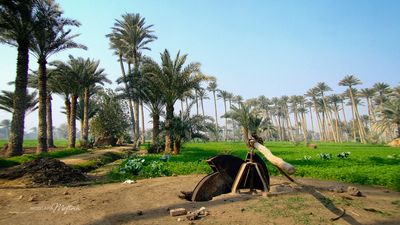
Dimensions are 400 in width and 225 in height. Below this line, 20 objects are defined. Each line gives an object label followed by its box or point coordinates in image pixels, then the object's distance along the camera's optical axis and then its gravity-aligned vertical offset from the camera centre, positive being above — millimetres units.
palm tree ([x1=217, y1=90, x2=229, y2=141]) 95375 +15797
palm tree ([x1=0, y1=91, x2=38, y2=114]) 35656 +6939
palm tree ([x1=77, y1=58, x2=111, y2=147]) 34875 +8883
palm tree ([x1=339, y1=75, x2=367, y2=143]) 66419 +11525
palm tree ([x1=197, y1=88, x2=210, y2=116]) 89175 +14092
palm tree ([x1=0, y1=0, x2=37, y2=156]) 20312 +6832
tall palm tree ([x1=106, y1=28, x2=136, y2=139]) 37938 +15263
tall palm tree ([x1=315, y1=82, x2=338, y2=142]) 81375 +13359
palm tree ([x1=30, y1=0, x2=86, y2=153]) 22688 +9559
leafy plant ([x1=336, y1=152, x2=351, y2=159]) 20378 -1158
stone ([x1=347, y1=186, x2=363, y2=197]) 8070 -1431
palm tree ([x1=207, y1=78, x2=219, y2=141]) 90612 +17358
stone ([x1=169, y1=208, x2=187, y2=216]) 6633 -1337
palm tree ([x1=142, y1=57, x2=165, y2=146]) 25886 +5269
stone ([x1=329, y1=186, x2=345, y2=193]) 8344 -1385
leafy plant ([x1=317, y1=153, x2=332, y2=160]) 19758 -1147
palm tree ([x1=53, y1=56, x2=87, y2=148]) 32281 +7827
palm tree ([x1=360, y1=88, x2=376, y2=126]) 72938 +9857
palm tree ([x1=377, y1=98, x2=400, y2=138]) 40500 +2485
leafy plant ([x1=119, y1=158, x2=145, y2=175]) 13359 -680
